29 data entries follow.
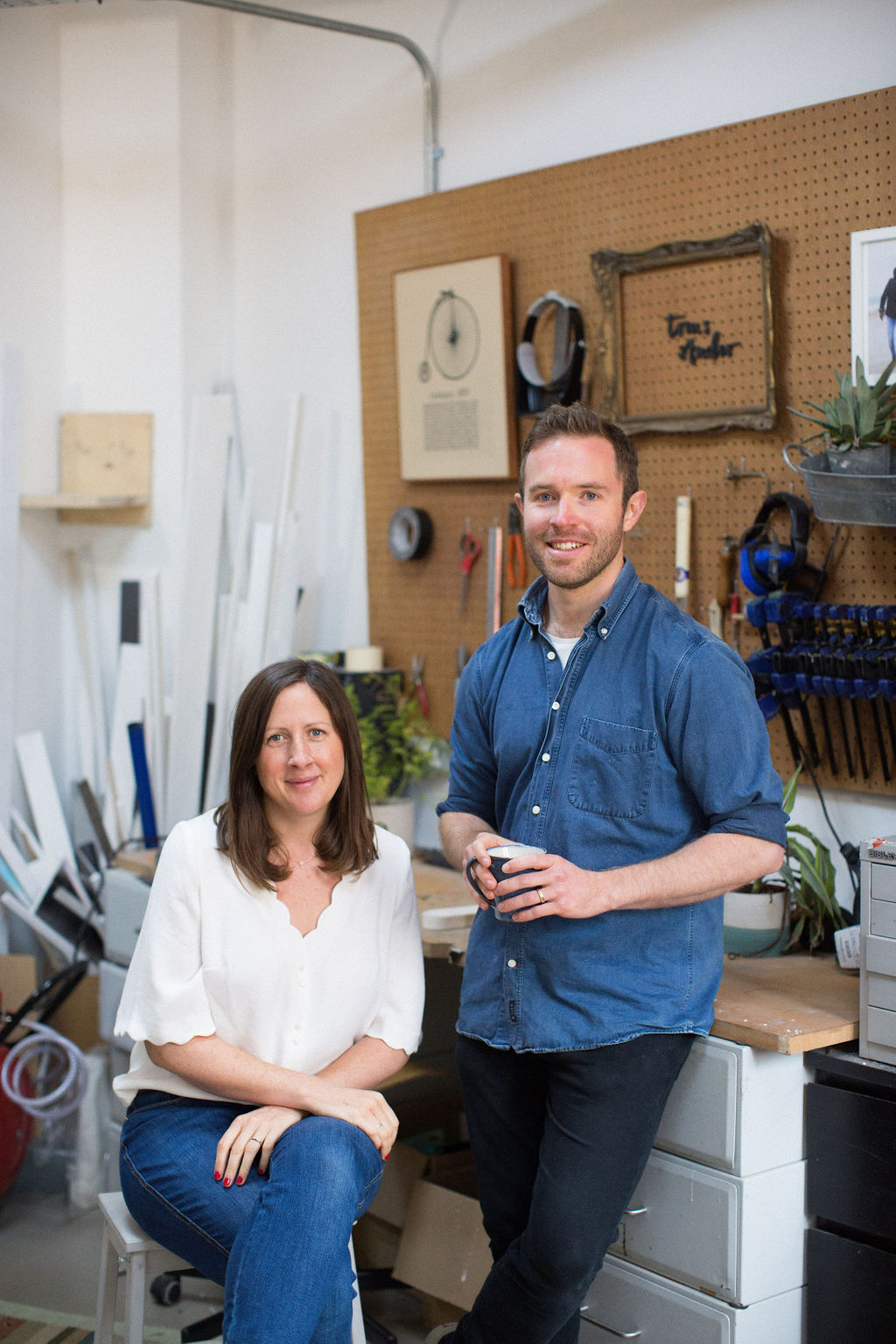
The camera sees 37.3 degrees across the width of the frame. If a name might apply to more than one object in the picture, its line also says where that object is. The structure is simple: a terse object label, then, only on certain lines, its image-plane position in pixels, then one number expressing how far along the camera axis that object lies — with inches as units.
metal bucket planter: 83.9
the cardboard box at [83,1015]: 141.3
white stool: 74.2
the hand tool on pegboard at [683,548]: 102.5
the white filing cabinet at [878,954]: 74.2
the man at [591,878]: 69.8
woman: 70.6
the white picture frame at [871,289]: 89.0
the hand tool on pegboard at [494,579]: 120.2
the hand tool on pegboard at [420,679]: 130.2
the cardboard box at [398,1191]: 107.9
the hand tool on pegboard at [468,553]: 123.8
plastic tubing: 123.9
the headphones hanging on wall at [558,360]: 109.2
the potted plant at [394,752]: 124.2
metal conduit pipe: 125.8
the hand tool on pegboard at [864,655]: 87.4
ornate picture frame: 97.6
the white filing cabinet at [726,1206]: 75.7
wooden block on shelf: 151.0
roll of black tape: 127.6
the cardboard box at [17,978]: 135.3
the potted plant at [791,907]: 91.5
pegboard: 92.6
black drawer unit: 74.3
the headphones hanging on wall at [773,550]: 93.4
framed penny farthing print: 118.6
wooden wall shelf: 144.5
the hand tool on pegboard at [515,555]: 117.8
